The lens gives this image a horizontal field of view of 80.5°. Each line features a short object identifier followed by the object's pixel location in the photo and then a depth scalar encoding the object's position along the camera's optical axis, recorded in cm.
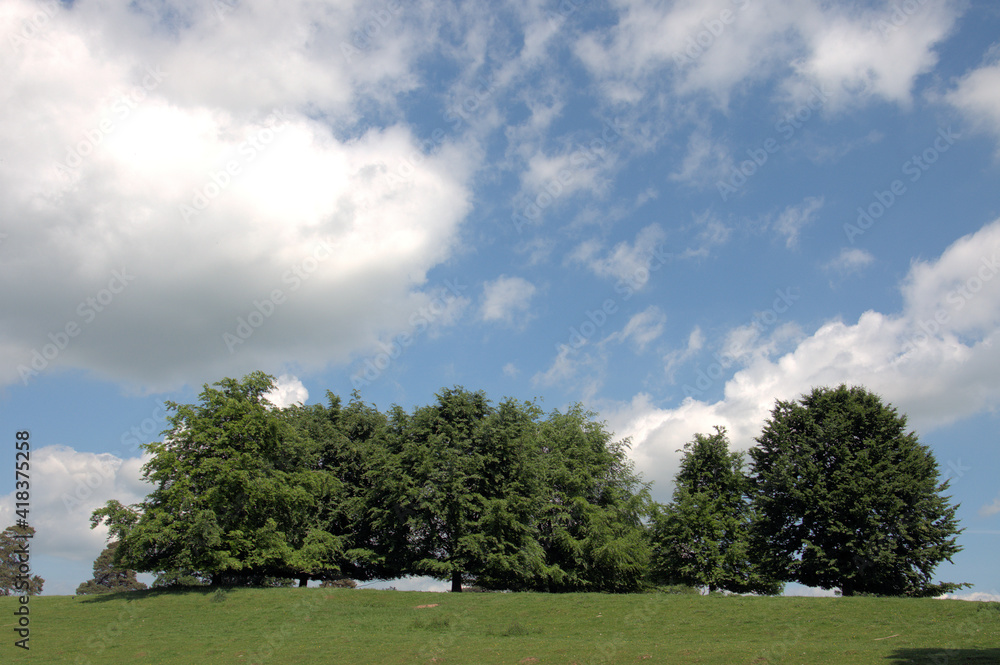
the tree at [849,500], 4047
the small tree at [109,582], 8388
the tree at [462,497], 4072
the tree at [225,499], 3656
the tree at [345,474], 4400
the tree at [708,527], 4678
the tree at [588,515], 4600
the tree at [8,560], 7169
